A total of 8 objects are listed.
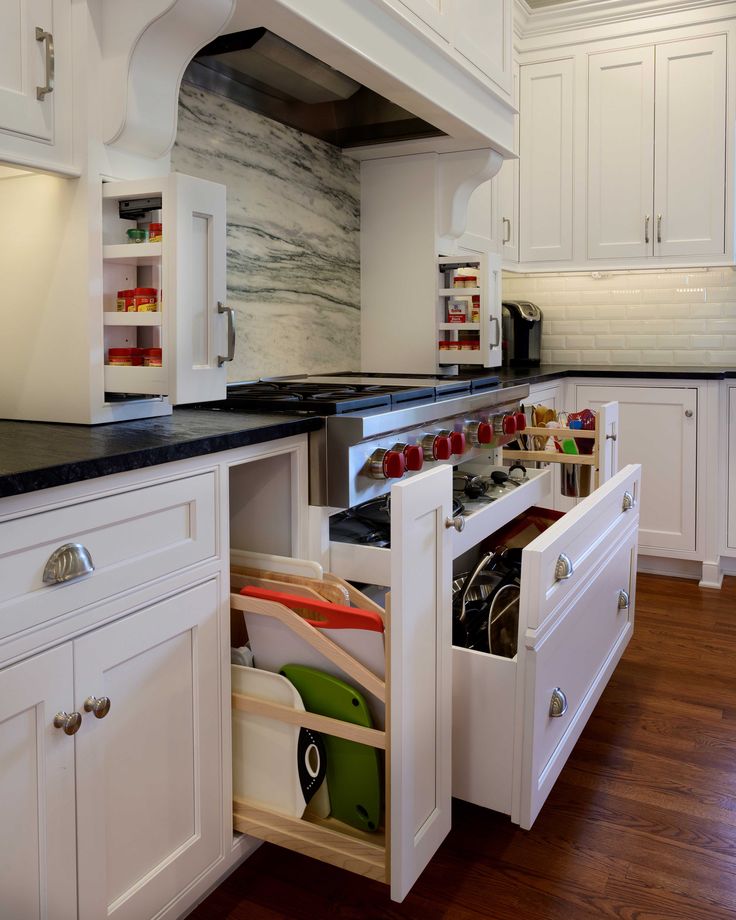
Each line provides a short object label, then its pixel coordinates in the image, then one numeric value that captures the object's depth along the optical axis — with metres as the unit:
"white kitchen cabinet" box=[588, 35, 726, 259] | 3.68
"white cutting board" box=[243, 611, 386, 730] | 1.42
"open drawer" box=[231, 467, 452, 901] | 1.35
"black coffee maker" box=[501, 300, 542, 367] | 4.11
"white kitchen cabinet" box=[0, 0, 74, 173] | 1.42
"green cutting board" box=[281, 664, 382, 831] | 1.46
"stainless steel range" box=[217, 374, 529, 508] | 1.74
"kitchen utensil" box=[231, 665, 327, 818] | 1.51
